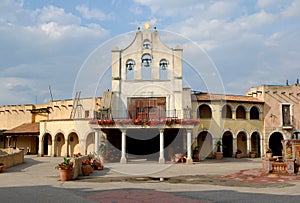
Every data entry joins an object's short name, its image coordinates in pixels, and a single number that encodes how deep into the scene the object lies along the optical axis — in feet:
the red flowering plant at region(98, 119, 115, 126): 82.94
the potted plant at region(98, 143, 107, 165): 86.49
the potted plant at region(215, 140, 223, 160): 99.71
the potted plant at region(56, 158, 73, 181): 49.80
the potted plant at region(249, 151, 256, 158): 107.24
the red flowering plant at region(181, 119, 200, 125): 82.27
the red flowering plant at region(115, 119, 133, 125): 82.53
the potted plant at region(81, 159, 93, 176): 57.84
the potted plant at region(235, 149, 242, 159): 104.58
